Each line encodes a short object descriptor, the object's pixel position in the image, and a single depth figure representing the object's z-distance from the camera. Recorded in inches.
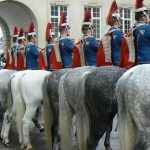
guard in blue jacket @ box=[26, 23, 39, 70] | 411.8
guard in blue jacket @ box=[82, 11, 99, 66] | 318.7
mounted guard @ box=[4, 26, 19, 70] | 492.7
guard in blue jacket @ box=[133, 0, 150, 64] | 253.3
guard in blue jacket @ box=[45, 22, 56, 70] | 406.7
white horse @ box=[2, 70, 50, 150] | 350.9
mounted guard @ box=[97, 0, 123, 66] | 299.3
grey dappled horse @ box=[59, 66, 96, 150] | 293.1
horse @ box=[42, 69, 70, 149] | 320.8
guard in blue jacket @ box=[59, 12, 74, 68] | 353.7
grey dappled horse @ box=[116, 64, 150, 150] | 214.2
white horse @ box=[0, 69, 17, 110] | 422.3
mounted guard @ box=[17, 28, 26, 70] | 451.8
